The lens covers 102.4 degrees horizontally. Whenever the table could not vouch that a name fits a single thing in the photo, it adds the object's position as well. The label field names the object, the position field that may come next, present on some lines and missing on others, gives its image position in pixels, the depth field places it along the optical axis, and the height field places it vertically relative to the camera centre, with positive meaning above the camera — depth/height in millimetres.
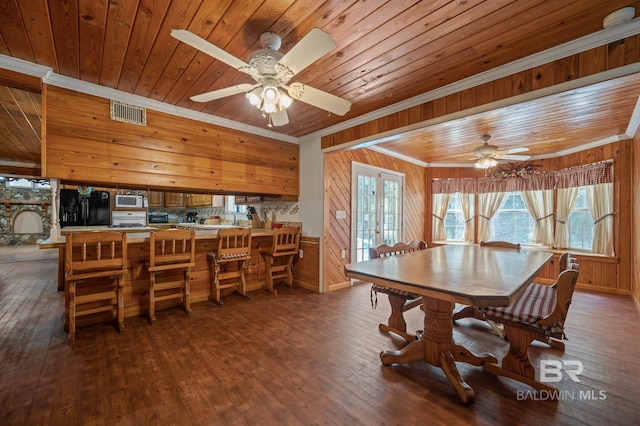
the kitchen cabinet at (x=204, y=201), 5973 +317
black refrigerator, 5773 +124
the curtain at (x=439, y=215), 6071 -35
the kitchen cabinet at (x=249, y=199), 4677 +272
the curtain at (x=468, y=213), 5824 +12
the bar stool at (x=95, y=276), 2330 -580
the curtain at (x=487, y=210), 5512 +79
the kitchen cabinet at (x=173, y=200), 7215 +382
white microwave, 6234 +302
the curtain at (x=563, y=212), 4598 +29
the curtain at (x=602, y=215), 4074 -23
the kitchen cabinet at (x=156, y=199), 7008 +394
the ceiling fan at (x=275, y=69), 1358 +898
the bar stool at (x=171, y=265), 2775 -572
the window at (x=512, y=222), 5301 -174
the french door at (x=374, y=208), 4449 +111
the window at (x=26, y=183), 7318 +875
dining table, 1403 -431
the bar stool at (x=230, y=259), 3252 -585
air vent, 2709 +1087
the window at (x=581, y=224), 4449 -193
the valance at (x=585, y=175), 4066 +654
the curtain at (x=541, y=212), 4875 +30
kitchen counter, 2471 -279
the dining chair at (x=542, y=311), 1564 -670
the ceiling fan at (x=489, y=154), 3569 +846
